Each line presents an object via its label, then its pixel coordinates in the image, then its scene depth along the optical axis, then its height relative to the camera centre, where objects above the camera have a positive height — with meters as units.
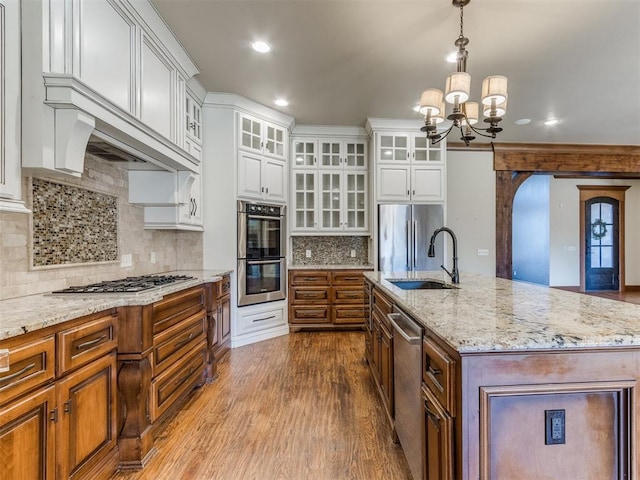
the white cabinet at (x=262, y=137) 3.89 +1.31
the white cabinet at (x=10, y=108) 1.39 +0.59
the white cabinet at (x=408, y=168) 4.53 +1.02
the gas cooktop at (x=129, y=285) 1.90 -0.29
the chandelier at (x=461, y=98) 2.12 +0.97
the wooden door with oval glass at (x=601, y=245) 7.09 -0.11
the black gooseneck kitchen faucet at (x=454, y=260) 2.25 -0.14
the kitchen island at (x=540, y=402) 0.99 -0.51
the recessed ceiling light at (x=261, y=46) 2.74 +1.66
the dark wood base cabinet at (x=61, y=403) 1.13 -0.66
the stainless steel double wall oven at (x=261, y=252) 3.78 -0.15
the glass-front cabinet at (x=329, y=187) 4.77 +0.80
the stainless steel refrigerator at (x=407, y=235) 4.38 +0.07
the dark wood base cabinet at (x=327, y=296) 4.40 -0.76
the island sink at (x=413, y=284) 2.56 -0.35
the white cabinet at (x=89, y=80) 1.49 +0.87
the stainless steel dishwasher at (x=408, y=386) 1.37 -0.70
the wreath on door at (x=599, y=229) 7.11 +0.24
